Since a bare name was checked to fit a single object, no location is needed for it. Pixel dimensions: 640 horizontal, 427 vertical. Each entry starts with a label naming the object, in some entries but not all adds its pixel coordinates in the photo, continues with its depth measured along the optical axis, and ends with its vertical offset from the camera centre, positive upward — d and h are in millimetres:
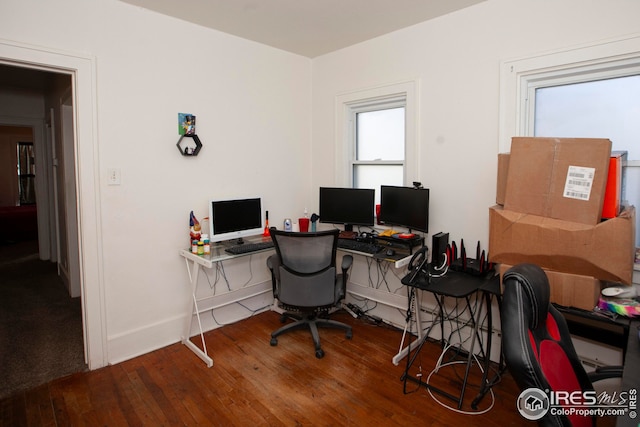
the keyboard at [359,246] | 2995 -481
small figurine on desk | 2988 -319
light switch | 2670 +96
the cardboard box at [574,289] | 1897 -533
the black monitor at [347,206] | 3349 -163
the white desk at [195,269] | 2785 -654
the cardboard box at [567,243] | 1811 -293
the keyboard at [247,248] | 2971 -485
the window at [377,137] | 3168 +495
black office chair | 2789 -642
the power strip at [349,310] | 3579 -1200
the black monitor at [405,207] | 2867 -152
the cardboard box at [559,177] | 1874 +58
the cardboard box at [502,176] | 2299 +75
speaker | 2688 -470
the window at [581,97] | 2193 +589
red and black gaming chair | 1105 -514
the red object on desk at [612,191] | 1880 -17
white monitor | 3088 -259
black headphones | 2502 -547
